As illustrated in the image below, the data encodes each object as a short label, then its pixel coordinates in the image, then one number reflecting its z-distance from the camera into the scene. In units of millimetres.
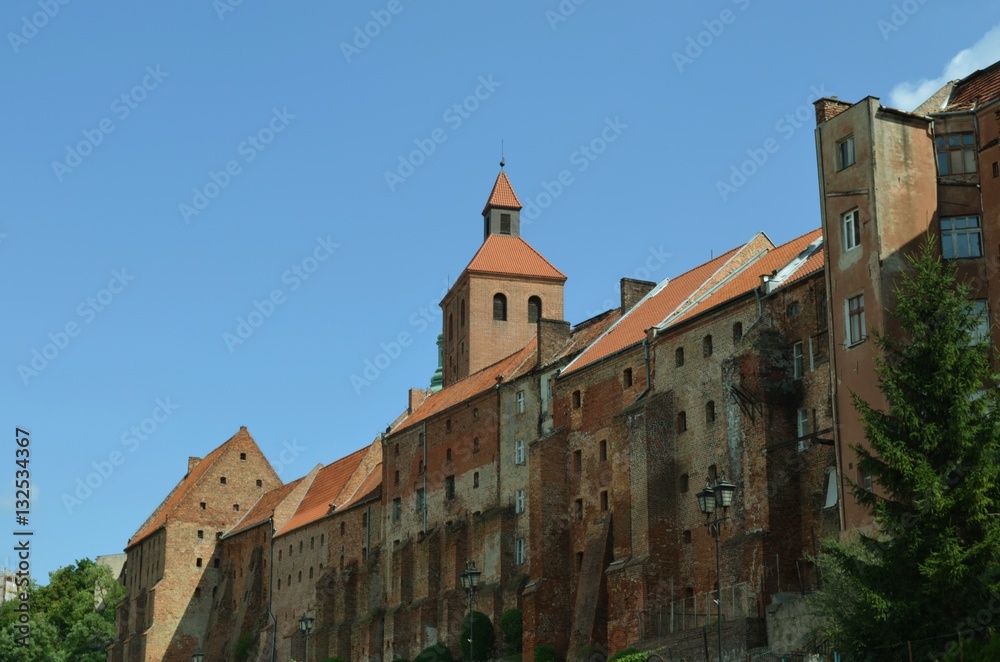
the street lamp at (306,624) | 59844
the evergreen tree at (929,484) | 32531
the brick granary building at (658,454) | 45875
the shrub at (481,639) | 65062
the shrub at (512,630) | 63250
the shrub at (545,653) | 59625
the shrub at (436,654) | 68562
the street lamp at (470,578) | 47281
